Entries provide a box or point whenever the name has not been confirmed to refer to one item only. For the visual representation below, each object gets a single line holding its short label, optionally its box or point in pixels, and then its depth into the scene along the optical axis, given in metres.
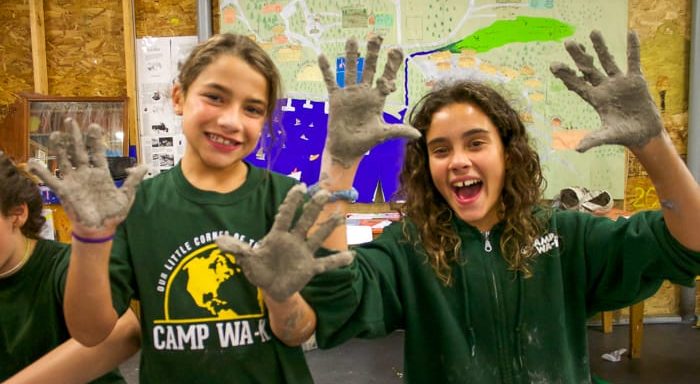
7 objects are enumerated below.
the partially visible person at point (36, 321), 1.17
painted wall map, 3.51
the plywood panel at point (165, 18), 3.69
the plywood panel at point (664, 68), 3.53
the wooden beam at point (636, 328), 3.01
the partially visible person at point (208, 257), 1.07
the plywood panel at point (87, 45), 3.75
